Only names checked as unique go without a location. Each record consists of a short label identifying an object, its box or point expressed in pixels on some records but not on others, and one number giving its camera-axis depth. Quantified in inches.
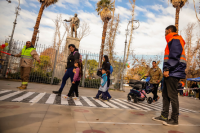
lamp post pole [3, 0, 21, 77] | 450.6
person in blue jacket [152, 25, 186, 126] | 141.9
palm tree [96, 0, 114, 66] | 960.4
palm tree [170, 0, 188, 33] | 680.9
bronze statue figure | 524.4
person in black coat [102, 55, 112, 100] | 261.9
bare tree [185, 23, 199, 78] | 1009.0
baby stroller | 268.1
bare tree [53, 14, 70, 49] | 1039.6
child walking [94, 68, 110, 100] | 247.1
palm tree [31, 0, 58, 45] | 602.9
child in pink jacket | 216.5
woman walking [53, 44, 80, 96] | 234.4
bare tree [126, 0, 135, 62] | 995.3
